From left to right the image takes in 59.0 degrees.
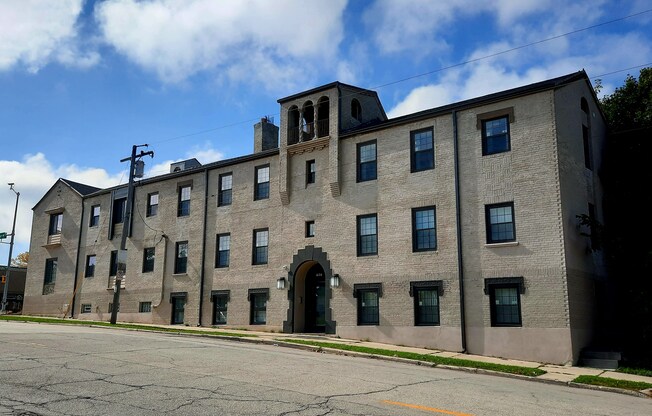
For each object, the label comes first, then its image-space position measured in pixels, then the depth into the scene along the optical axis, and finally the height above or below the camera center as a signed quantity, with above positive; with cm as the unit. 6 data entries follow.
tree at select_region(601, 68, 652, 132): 2788 +1076
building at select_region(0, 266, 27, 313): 4831 +209
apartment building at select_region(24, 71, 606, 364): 2033 +376
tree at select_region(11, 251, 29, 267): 8444 +776
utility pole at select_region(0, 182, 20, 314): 4203 +393
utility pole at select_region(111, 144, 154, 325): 2952 +523
